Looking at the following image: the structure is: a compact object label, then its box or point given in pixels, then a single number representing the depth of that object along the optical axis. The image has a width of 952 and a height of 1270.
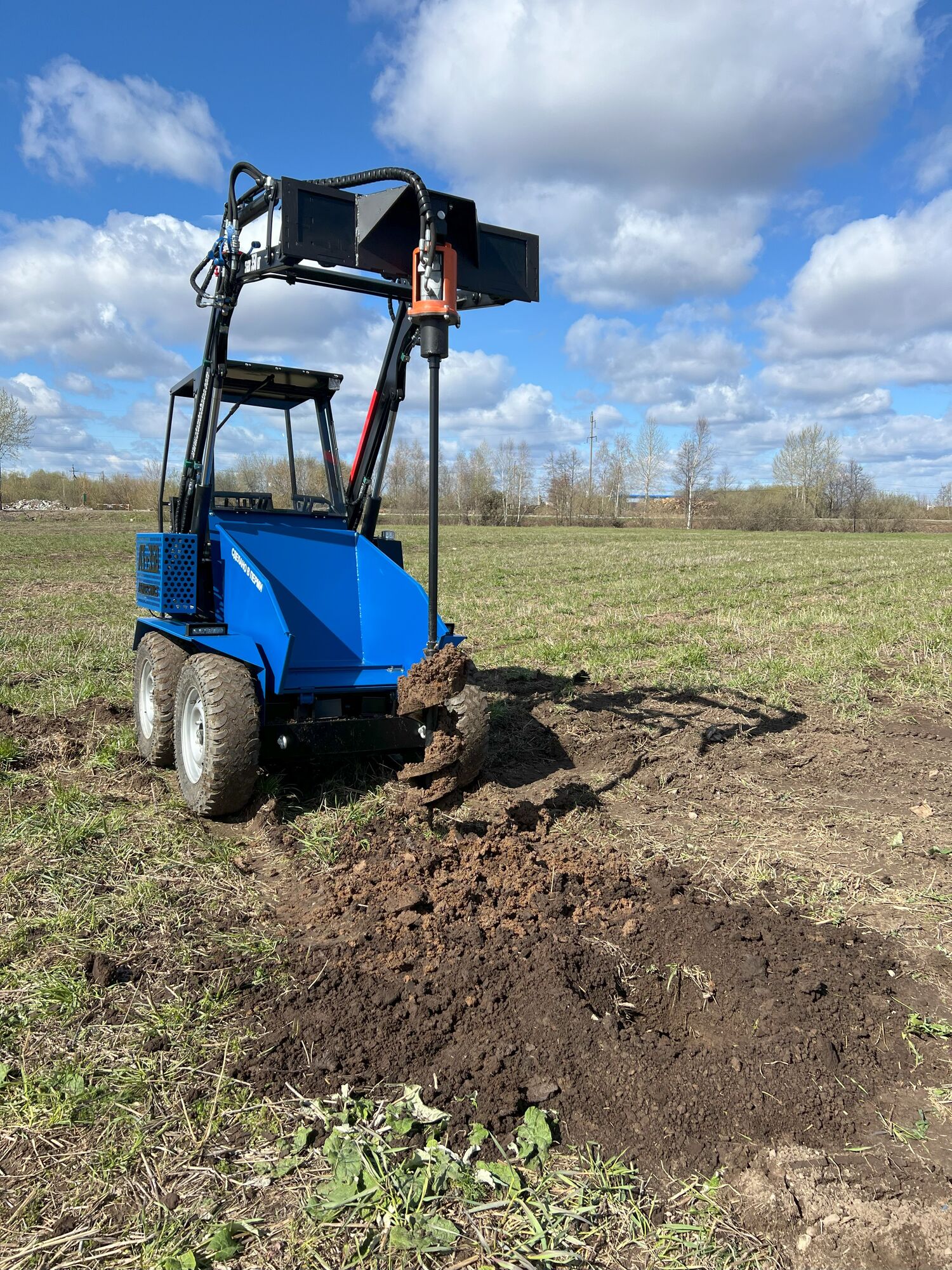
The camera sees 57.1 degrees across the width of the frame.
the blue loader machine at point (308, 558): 4.32
